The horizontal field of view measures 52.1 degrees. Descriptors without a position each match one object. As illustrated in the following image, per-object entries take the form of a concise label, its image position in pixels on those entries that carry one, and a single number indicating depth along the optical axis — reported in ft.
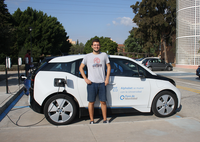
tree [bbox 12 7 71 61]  119.03
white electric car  14.98
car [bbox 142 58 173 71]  76.18
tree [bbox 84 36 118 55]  335.26
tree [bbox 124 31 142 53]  266.57
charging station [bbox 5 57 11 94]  26.42
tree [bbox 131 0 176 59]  122.01
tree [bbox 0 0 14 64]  40.29
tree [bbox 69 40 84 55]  430.61
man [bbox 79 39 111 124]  14.32
